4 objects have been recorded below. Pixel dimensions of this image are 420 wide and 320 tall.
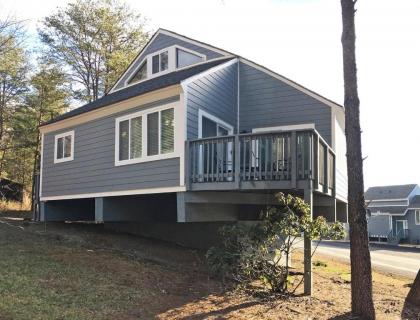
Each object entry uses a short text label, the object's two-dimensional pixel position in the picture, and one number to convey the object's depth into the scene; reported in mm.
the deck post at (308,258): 9344
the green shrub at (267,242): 9000
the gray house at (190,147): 9969
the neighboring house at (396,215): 49719
